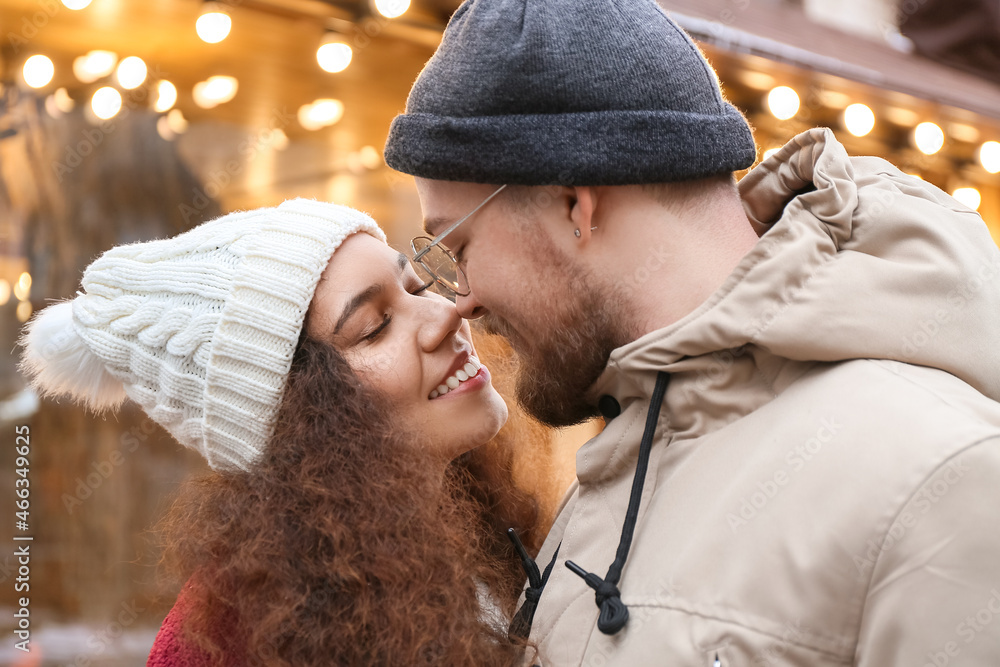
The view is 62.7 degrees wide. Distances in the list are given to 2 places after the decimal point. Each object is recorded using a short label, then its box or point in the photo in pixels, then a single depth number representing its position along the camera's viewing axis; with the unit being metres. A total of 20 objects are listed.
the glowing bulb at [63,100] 2.92
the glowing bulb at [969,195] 5.64
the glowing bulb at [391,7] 3.03
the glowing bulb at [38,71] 2.85
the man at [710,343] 1.05
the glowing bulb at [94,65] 2.93
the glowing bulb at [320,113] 3.45
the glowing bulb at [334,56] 3.21
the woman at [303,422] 1.51
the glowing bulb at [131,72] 3.02
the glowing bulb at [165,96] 3.11
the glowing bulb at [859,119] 4.37
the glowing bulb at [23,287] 2.85
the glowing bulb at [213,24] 2.92
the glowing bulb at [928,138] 4.70
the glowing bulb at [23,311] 2.86
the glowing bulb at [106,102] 3.01
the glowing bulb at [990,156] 5.10
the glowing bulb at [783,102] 4.07
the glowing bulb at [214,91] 3.19
